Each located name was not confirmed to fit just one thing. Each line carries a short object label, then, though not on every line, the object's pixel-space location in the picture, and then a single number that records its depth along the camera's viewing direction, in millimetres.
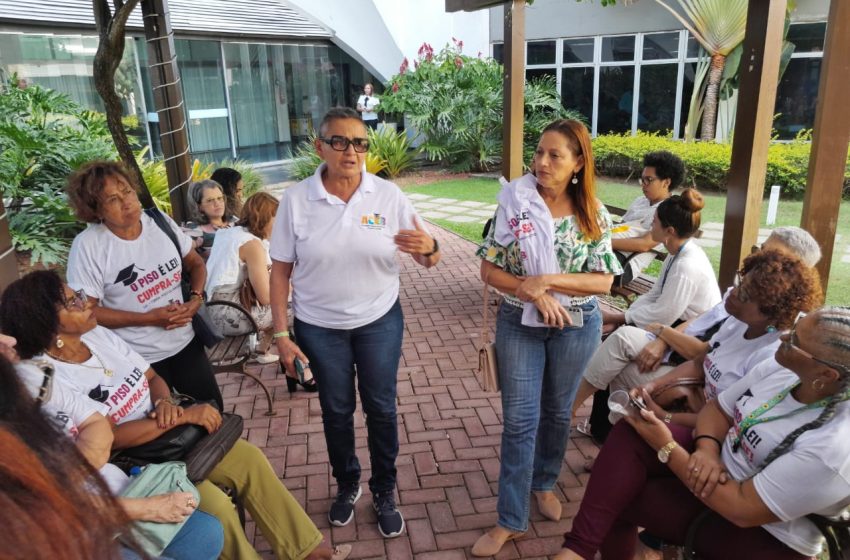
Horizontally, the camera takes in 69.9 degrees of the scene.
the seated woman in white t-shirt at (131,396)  2107
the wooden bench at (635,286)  4363
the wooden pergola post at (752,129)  3092
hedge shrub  9922
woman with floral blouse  2402
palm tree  11297
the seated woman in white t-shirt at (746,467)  1692
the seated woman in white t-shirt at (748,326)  2221
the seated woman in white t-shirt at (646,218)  4426
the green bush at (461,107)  13156
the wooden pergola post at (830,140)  2873
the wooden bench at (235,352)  3674
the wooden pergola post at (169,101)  5191
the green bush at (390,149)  12547
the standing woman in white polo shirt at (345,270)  2430
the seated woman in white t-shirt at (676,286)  3131
